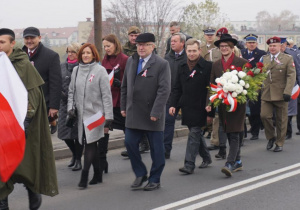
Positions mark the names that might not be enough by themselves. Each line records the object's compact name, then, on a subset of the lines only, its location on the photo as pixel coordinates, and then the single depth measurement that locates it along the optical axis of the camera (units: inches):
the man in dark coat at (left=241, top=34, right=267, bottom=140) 523.1
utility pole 587.1
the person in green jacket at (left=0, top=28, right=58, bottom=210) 265.8
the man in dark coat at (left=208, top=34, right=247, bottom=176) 375.3
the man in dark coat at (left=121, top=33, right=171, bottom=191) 332.1
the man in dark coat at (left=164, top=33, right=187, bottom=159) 434.7
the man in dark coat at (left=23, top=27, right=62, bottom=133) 352.8
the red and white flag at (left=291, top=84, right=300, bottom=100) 511.4
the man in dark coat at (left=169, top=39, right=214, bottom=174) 376.0
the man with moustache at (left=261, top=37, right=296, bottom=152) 466.5
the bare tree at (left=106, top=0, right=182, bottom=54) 2253.6
